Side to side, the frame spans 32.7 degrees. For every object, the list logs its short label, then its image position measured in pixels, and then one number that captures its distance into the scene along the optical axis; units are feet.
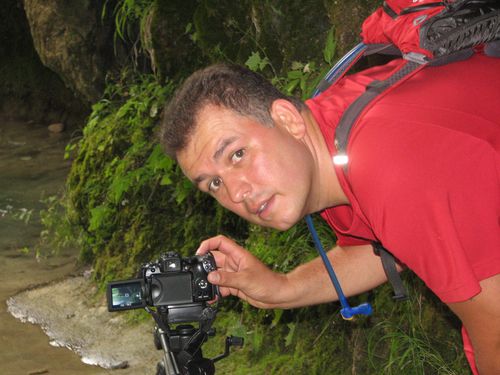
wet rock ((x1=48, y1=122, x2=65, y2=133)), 35.47
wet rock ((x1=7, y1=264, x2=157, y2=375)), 15.92
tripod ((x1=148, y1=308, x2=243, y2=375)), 7.68
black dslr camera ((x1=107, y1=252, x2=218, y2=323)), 7.69
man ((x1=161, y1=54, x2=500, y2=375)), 5.73
